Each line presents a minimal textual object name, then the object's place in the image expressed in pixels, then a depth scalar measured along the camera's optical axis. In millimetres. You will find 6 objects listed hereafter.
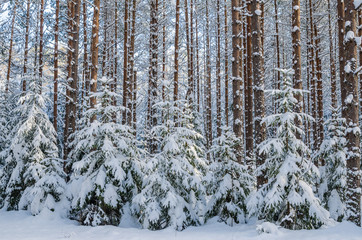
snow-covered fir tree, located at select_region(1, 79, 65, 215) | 9523
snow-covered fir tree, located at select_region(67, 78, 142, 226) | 8047
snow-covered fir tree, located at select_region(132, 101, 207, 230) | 7470
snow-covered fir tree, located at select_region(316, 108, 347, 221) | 8203
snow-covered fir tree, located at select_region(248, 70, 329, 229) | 6371
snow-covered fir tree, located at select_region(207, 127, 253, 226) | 7902
